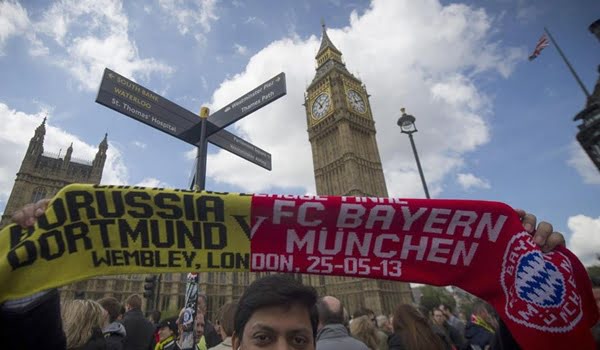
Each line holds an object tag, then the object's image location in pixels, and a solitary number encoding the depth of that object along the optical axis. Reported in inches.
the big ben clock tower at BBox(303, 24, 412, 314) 1577.3
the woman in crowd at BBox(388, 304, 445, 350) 113.6
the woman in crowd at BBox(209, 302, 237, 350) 129.3
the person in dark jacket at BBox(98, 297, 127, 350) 117.7
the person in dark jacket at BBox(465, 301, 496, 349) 164.1
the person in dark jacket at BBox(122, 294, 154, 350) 173.9
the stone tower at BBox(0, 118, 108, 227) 1357.0
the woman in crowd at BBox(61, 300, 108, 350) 92.1
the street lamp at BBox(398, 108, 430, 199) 386.0
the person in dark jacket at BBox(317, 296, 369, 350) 114.3
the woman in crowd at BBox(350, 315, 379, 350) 161.2
